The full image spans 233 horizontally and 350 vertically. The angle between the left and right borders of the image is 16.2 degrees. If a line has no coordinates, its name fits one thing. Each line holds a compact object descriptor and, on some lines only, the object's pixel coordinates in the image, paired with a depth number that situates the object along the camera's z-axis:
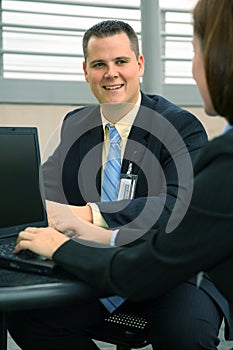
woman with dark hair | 1.37
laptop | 1.63
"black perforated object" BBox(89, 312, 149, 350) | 1.78
